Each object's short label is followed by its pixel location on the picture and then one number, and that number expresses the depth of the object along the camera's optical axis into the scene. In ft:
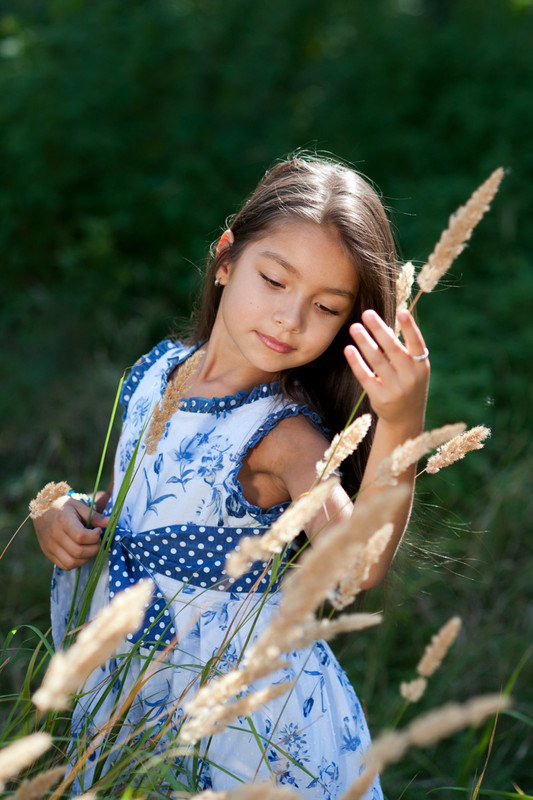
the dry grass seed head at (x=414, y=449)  3.31
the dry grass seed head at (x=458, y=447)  4.08
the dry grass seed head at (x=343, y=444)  3.71
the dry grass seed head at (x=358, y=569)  3.27
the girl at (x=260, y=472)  5.41
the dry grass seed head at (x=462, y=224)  3.40
